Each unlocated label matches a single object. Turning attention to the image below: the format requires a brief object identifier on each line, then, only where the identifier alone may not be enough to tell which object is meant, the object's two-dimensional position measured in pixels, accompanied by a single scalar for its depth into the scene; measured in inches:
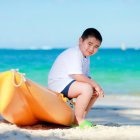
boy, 120.3
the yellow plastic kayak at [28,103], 113.0
